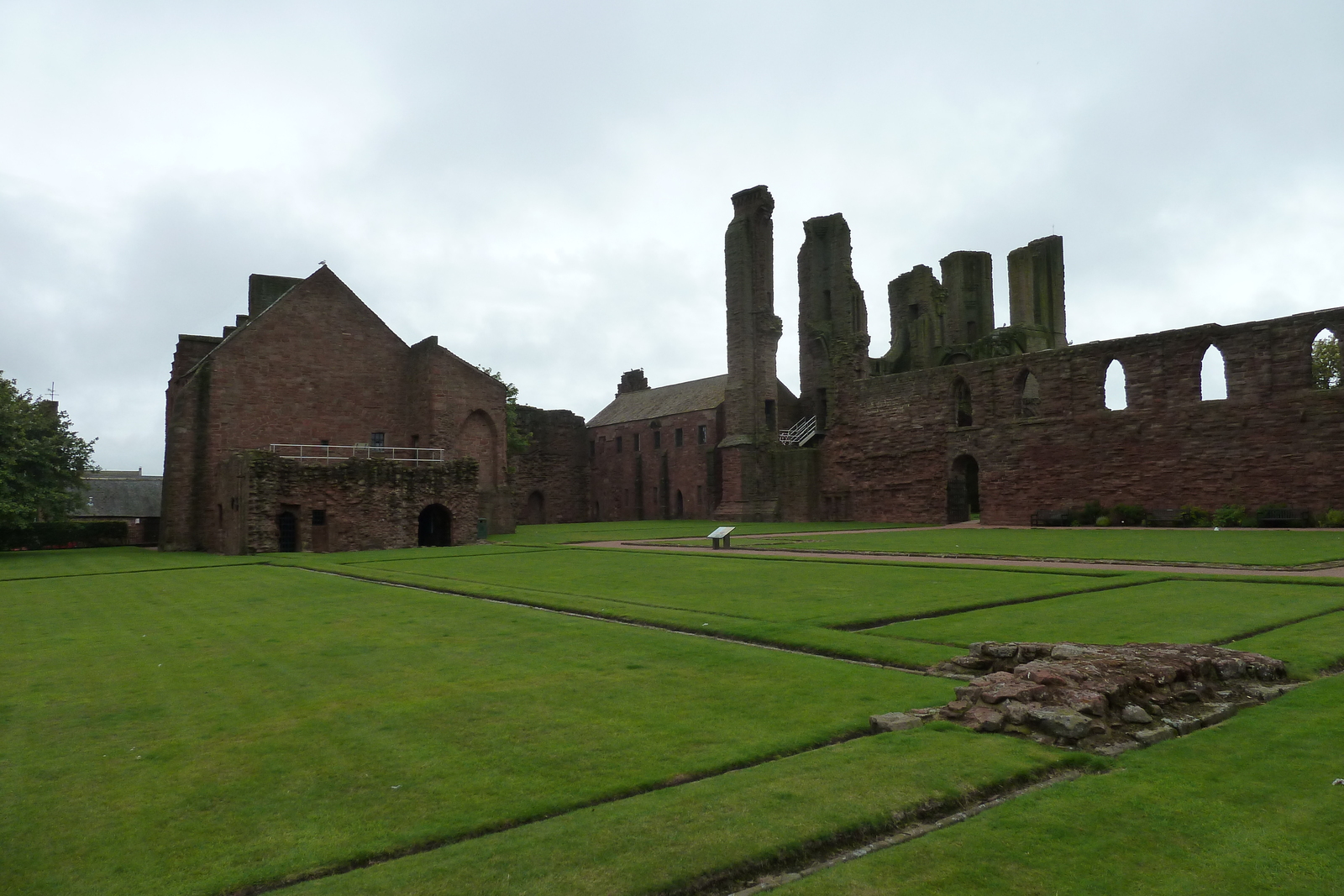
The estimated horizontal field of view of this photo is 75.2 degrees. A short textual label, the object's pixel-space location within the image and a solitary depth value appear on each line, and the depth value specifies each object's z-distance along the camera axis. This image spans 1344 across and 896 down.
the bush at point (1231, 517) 28.44
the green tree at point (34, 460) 32.34
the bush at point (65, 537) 40.39
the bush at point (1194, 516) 29.11
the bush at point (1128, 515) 30.61
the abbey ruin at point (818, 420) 29.33
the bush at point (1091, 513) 31.95
